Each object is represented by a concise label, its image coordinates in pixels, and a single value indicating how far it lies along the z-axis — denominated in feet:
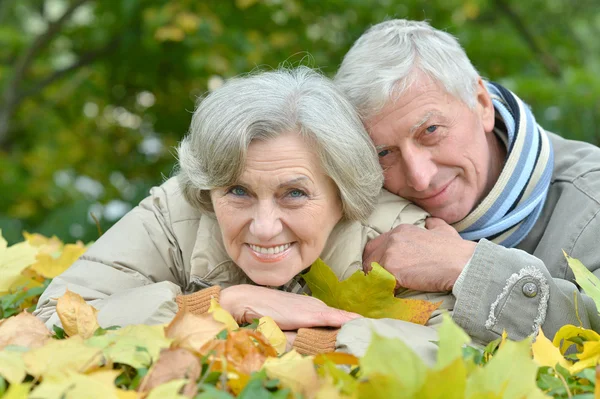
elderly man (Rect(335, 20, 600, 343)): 4.92
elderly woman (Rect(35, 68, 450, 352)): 4.71
